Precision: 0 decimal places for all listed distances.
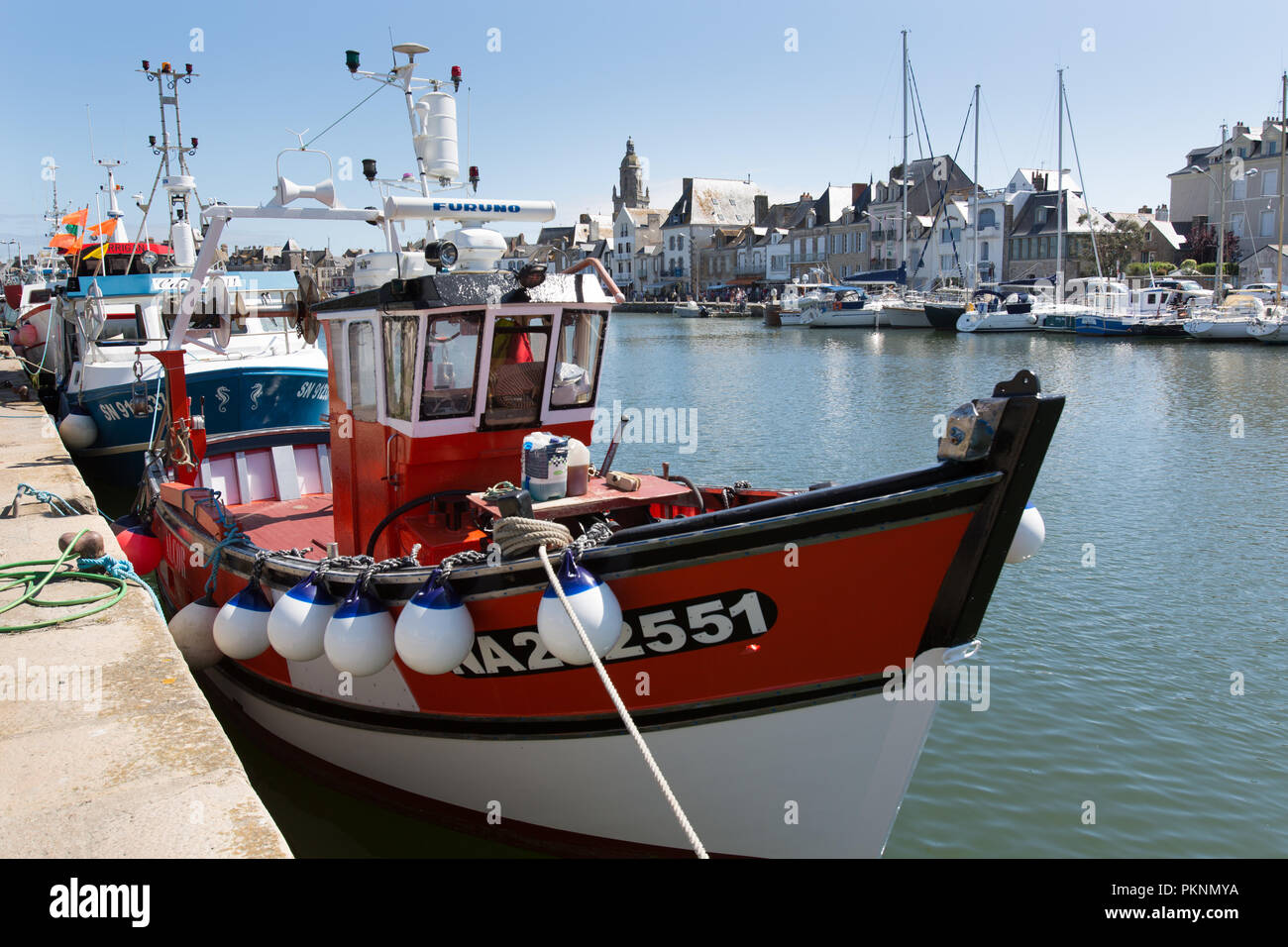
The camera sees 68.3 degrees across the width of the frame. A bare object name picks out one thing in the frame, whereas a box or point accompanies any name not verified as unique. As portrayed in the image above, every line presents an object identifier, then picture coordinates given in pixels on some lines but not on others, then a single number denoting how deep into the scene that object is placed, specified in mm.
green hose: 6562
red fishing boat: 4891
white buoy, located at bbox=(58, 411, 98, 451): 16578
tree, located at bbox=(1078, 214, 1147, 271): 67562
